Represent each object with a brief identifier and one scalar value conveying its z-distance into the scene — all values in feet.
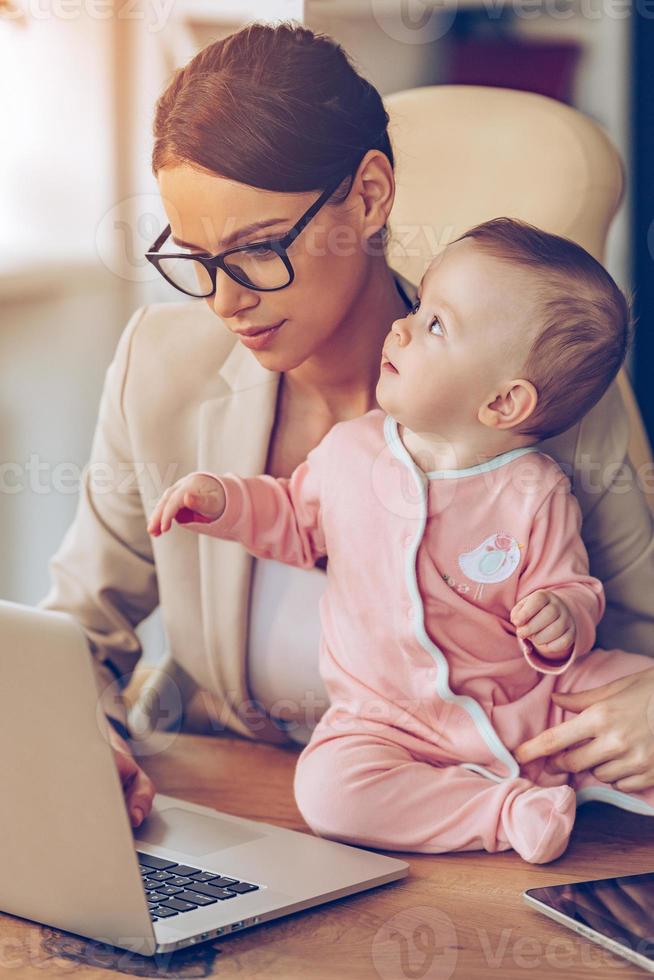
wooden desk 7.13
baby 7.90
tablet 7.14
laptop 6.99
